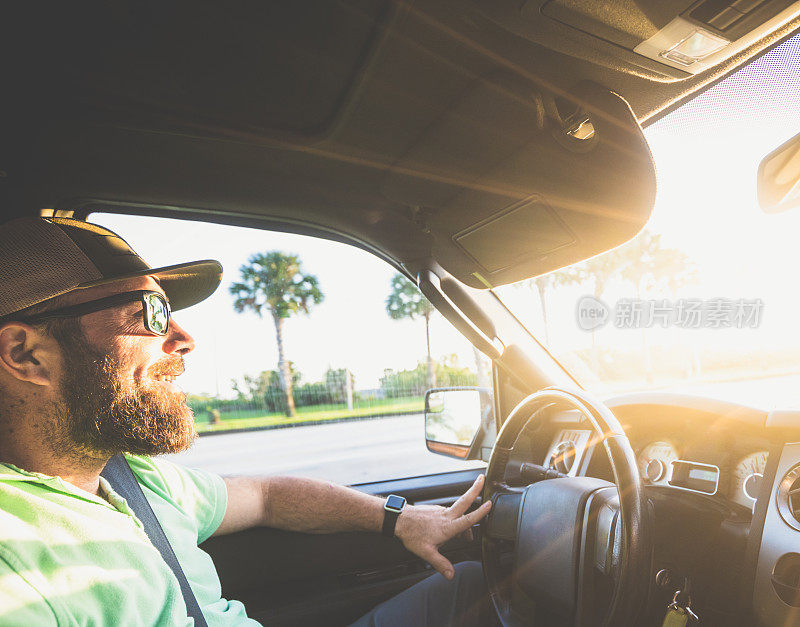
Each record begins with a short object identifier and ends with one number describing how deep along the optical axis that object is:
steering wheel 0.60
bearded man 0.59
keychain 0.65
